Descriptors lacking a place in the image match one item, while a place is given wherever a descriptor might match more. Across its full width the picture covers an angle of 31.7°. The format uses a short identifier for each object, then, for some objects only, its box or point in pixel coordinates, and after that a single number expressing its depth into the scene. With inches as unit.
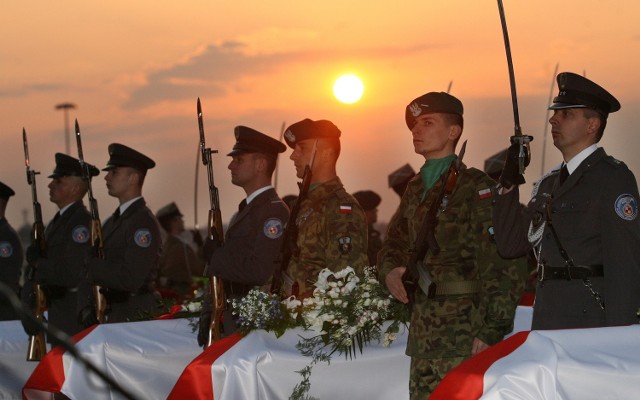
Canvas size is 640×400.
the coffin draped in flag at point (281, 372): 268.1
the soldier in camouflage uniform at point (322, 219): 293.7
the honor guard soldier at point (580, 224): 210.2
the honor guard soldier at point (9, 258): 472.4
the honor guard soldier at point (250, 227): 322.0
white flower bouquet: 268.7
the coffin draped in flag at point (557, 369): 181.6
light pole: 1357.0
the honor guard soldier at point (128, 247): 374.0
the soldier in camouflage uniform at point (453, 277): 231.6
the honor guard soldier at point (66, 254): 415.8
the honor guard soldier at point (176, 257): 723.4
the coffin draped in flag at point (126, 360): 327.9
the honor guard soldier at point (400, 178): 510.0
